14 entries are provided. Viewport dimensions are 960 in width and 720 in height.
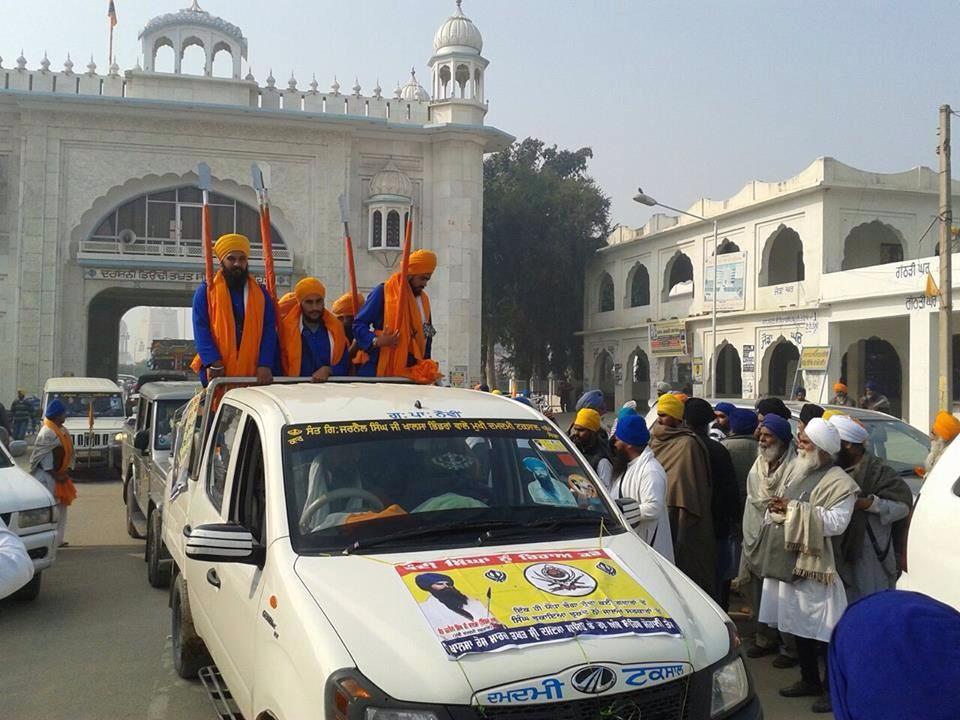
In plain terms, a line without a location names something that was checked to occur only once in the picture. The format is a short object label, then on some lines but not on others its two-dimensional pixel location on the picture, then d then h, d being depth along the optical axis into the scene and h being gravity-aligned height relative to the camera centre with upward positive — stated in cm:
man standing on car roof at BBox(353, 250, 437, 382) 639 +27
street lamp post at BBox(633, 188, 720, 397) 2492 +163
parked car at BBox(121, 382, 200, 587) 774 -100
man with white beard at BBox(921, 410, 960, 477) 649 -51
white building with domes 2681 +597
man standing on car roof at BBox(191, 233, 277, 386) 572 +27
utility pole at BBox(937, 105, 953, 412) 1684 +174
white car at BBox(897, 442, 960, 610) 365 -76
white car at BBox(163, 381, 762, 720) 261 -76
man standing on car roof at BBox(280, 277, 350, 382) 608 +19
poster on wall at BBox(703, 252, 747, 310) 2872 +275
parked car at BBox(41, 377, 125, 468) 1623 -104
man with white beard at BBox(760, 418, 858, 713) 469 -100
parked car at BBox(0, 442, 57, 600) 696 -127
